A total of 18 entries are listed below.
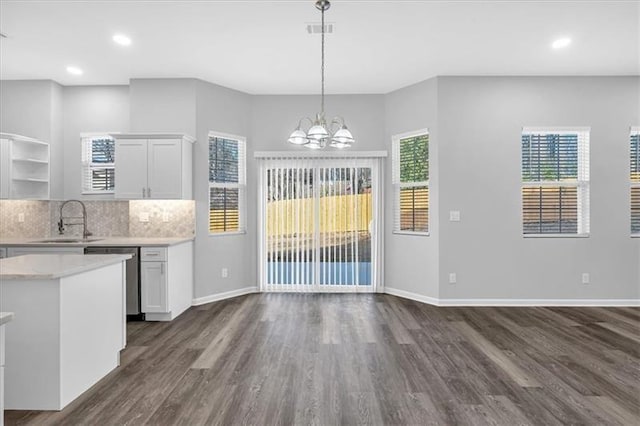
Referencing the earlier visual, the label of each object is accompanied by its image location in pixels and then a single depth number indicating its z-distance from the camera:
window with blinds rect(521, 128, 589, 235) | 5.16
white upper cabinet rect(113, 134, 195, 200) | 4.75
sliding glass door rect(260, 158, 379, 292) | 5.88
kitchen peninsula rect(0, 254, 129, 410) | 2.41
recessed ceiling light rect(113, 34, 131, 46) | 4.00
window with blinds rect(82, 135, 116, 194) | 5.38
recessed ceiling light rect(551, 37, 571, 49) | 4.06
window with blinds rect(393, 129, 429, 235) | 5.37
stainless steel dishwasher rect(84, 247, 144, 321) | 4.33
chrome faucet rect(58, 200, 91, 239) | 4.98
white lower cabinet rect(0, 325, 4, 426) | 1.54
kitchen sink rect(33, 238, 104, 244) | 4.69
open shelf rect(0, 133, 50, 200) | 4.69
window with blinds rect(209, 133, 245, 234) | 5.46
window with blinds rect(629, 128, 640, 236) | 5.12
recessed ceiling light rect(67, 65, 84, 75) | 4.85
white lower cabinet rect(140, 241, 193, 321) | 4.36
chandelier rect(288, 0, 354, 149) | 3.19
